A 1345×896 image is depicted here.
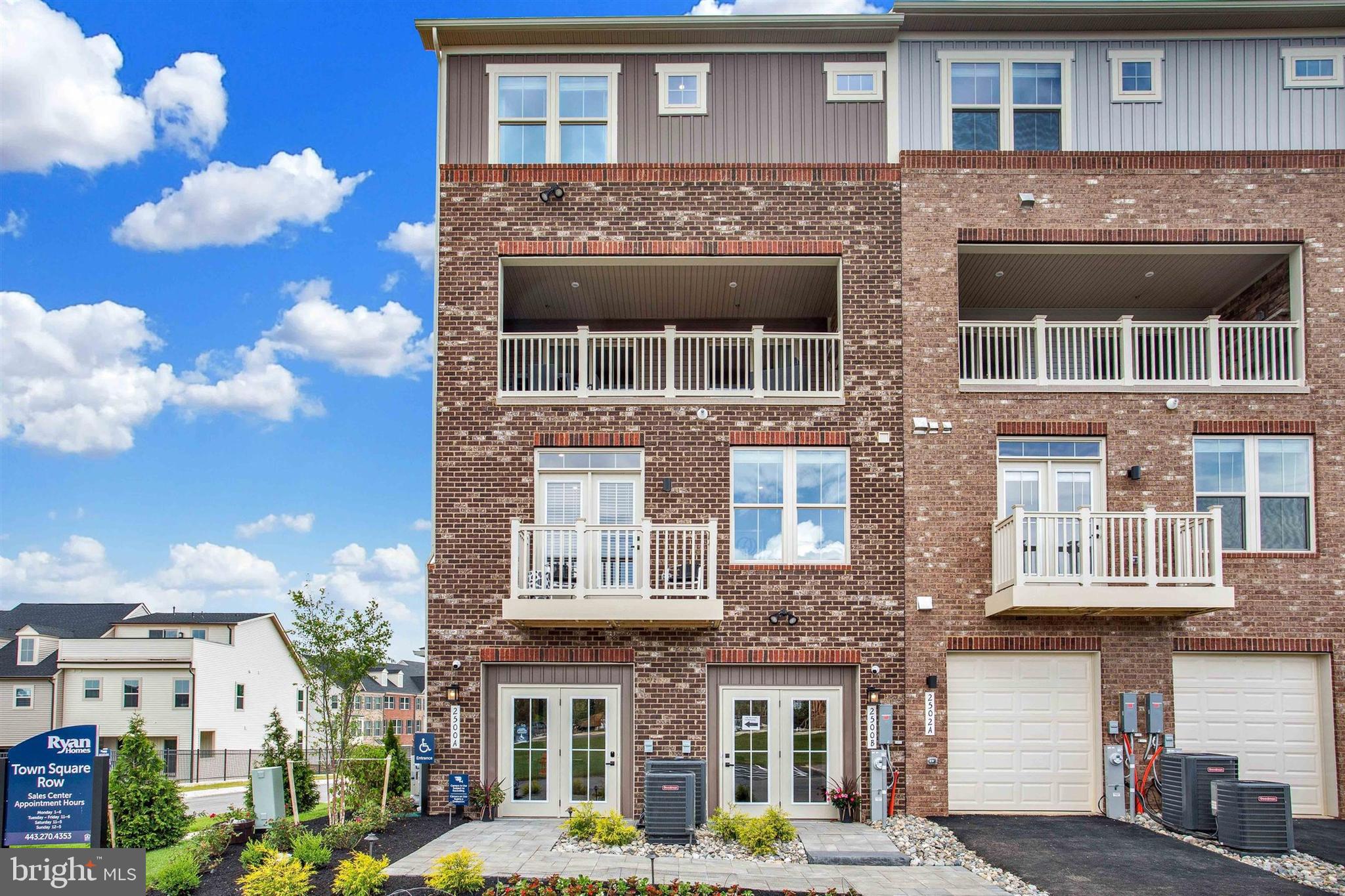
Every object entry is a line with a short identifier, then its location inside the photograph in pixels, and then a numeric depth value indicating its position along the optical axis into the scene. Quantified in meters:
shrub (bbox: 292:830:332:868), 11.23
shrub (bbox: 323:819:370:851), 12.27
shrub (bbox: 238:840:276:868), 11.11
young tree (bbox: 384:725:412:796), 15.95
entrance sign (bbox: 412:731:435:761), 14.35
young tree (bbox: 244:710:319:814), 16.36
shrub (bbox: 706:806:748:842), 12.70
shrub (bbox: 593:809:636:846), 12.16
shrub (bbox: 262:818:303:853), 12.17
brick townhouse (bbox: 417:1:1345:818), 14.64
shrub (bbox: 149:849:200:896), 10.27
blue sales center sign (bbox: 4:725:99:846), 10.61
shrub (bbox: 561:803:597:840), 12.45
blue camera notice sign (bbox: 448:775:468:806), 14.13
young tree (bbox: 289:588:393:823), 14.45
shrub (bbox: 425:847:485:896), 10.04
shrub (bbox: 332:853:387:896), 10.02
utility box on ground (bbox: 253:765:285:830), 13.03
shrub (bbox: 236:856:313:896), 9.84
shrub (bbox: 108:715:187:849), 12.94
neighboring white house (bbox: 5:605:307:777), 39.47
